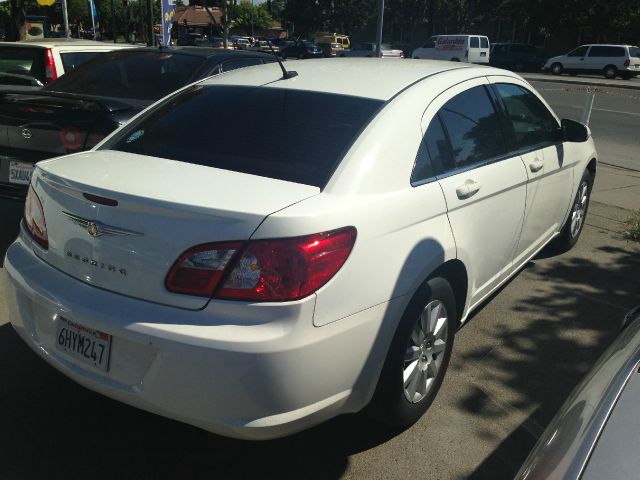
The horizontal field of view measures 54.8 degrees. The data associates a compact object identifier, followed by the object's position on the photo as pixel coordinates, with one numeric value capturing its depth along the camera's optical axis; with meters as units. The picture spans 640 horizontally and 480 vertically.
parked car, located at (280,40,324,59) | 42.56
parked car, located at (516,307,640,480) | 1.45
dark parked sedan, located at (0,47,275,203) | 4.59
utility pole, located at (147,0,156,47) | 16.05
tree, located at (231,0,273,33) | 72.43
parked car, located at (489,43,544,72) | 39.09
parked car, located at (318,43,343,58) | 45.59
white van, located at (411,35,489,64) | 33.53
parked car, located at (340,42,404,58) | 34.19
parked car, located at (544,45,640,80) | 33.56
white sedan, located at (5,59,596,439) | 2.17
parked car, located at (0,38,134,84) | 6.69
